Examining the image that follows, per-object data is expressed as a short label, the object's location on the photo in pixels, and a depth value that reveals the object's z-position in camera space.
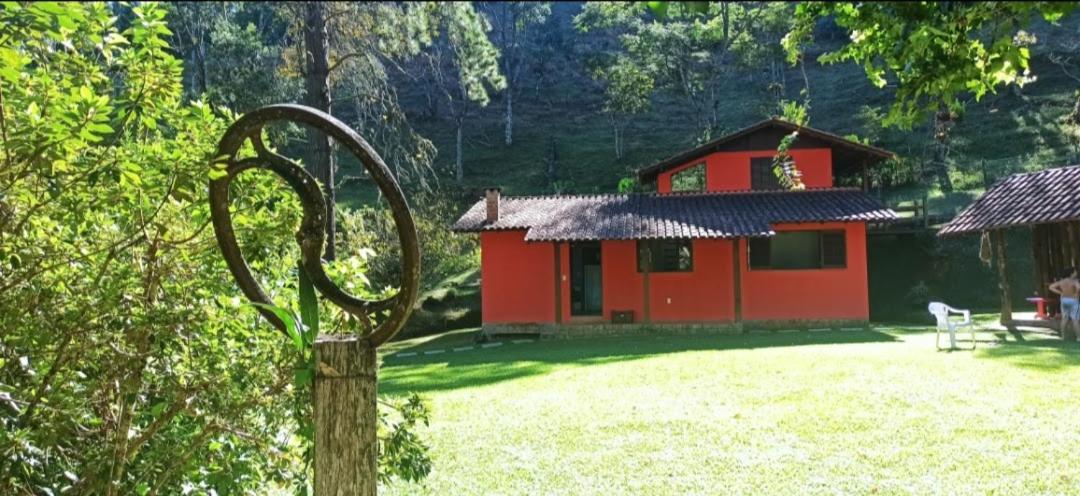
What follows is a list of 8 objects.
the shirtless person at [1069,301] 12.56
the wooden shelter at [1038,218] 13.45
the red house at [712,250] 17.47
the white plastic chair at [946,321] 11.66
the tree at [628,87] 37.32
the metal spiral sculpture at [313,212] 2.34
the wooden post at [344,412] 2.33
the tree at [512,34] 53.28
